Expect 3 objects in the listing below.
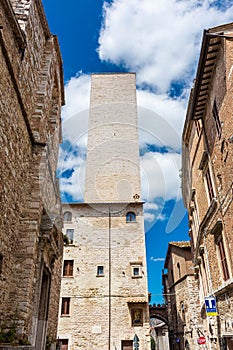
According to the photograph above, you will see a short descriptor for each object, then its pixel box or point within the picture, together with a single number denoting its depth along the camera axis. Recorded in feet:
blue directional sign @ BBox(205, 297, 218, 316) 27.61
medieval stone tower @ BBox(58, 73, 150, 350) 57.47
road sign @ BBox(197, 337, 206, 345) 37.42
